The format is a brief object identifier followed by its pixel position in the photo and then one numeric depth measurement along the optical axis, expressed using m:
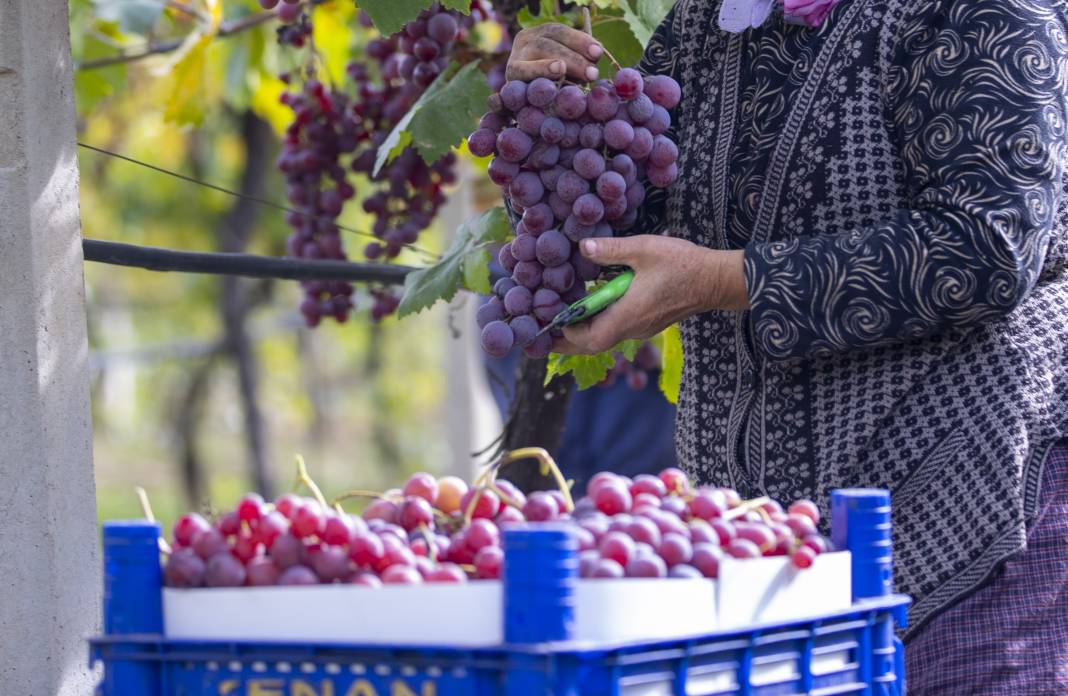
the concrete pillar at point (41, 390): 3.44
